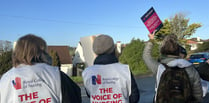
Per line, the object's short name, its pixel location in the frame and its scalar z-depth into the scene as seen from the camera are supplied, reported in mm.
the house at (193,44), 70950
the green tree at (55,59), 25638
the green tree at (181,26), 45609
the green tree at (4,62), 24422
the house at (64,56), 38428
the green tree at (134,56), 22594
